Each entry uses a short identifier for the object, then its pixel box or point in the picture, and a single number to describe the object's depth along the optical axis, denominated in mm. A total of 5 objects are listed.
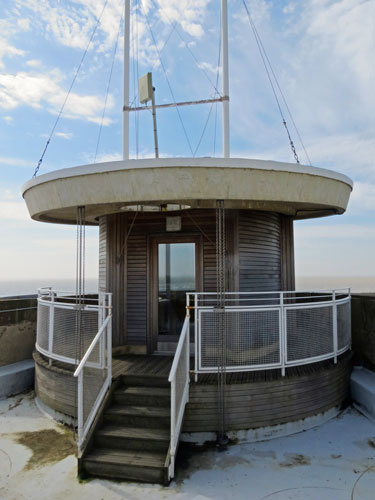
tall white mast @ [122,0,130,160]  9547
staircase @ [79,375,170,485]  4613
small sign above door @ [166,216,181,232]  7739
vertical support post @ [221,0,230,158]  9117
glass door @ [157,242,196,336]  7836
